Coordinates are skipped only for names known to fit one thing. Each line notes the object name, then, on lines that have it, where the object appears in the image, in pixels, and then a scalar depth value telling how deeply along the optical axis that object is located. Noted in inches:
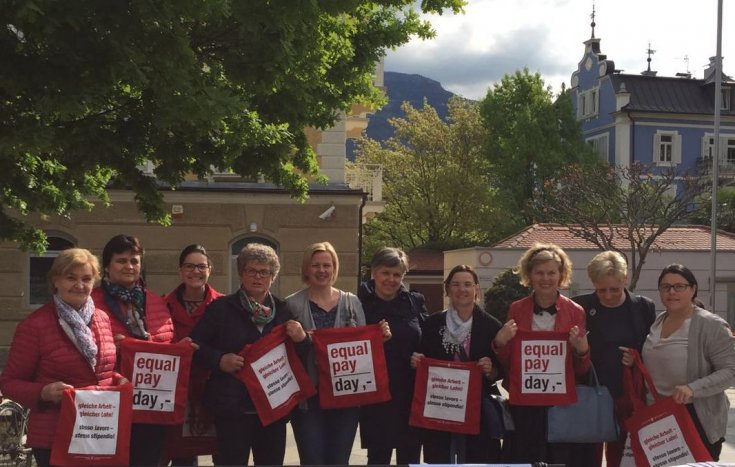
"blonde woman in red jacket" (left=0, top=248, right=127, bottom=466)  222.5
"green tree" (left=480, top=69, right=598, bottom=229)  2033.7
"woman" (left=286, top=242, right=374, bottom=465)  269.0
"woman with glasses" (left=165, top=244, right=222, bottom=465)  271.1
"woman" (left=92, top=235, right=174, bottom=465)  245.9
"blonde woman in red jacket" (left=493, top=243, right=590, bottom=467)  269.0
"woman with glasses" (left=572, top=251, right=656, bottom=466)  271.9
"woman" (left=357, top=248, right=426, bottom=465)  277.1
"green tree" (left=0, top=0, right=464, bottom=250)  273.0
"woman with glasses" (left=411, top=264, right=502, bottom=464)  273.9
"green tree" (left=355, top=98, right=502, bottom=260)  2033.7
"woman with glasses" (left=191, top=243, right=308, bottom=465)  257.4
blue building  2367.1
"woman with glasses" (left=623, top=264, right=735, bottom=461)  256.7
